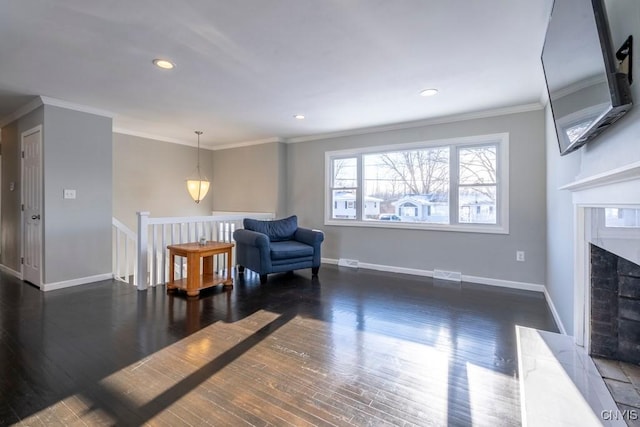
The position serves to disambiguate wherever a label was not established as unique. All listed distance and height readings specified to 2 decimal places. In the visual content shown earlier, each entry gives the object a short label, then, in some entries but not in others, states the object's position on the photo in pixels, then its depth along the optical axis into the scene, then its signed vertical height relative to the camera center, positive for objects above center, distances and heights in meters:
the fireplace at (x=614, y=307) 1.77 -0.56
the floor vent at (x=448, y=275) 4.36 -0.90
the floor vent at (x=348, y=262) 5.25 -0.86
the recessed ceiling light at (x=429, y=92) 3.40 +1.32
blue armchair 4.20 -0.49
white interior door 3.85 +0.12
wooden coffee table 3.61 -0.68
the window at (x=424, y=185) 4.20 +0.41
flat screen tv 1.15 +0.62
